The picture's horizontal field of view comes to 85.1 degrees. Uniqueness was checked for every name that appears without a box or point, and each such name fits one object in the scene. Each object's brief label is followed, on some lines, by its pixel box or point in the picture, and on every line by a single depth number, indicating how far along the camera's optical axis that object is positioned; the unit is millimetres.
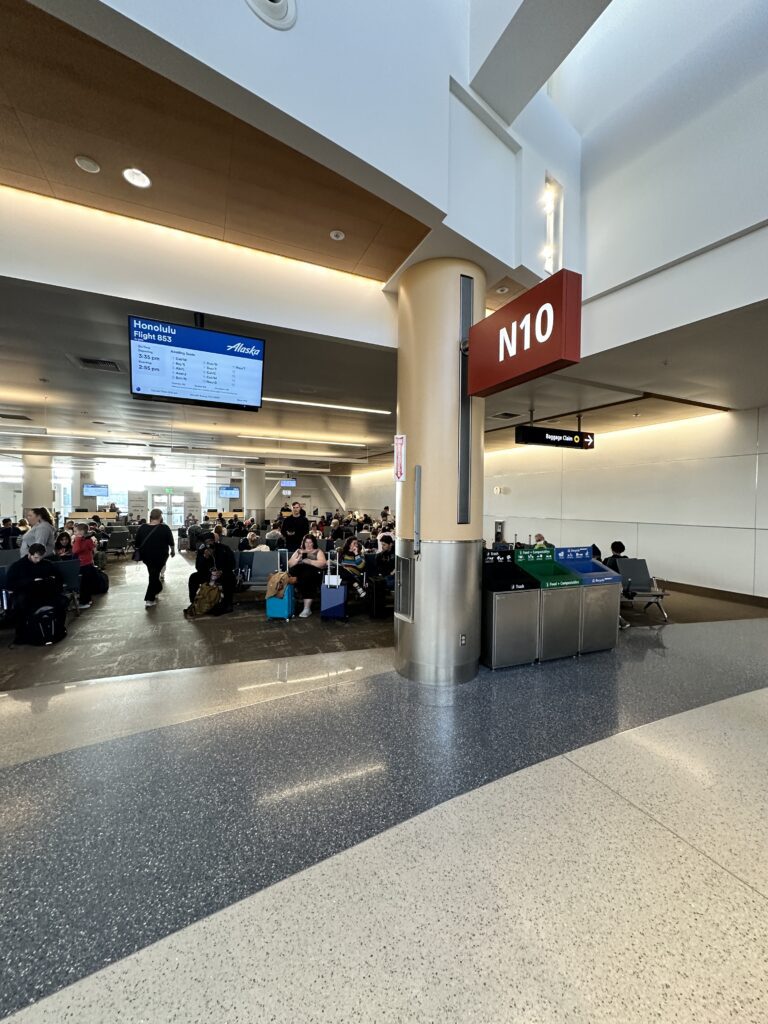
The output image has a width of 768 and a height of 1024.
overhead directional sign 8289
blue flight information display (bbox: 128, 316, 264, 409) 4188
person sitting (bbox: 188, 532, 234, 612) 7102
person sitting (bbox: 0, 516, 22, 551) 10414
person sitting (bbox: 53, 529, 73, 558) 7793
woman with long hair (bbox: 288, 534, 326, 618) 6926
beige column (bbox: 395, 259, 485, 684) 4156
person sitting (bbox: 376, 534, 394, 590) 7420
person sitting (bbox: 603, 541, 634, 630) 7069
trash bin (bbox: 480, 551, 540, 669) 4512
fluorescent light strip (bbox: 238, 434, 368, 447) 14602
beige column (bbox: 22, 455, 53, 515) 19078
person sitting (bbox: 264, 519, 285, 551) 12388
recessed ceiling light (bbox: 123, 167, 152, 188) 3514
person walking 7551
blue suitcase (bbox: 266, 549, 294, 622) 6500
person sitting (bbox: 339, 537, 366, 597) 7285
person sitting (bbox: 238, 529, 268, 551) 10273
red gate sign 2793
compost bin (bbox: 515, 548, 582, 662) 4789
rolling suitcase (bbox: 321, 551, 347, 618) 6598
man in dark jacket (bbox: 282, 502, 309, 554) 9500
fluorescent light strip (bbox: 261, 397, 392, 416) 9953
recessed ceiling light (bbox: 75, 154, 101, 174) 3395
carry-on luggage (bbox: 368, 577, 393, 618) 6918
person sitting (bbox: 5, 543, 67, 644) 5219
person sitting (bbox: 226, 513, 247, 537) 14115
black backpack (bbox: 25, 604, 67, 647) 5246
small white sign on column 4422
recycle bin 5074
